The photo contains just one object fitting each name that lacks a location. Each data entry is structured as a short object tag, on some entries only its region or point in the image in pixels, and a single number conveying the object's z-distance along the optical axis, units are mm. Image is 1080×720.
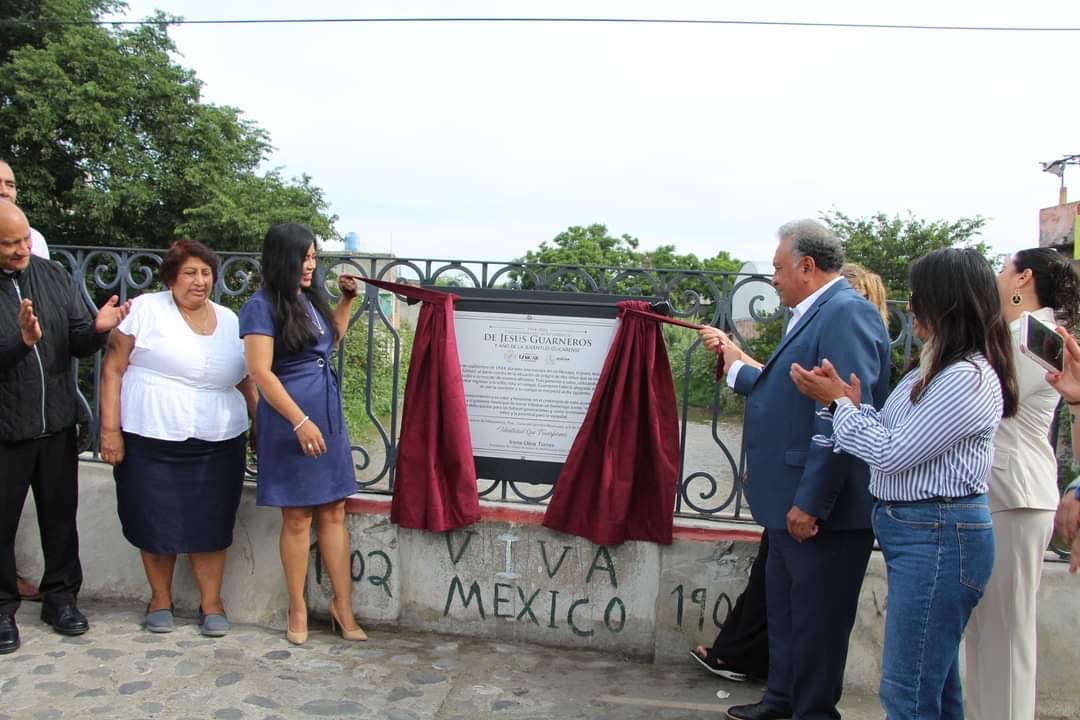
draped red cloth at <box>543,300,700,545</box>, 3732
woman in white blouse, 3729
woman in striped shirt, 2277
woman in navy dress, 3562
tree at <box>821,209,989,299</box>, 21203
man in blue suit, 2777
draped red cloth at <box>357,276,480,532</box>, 3840
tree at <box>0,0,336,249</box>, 17969
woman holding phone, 2646
